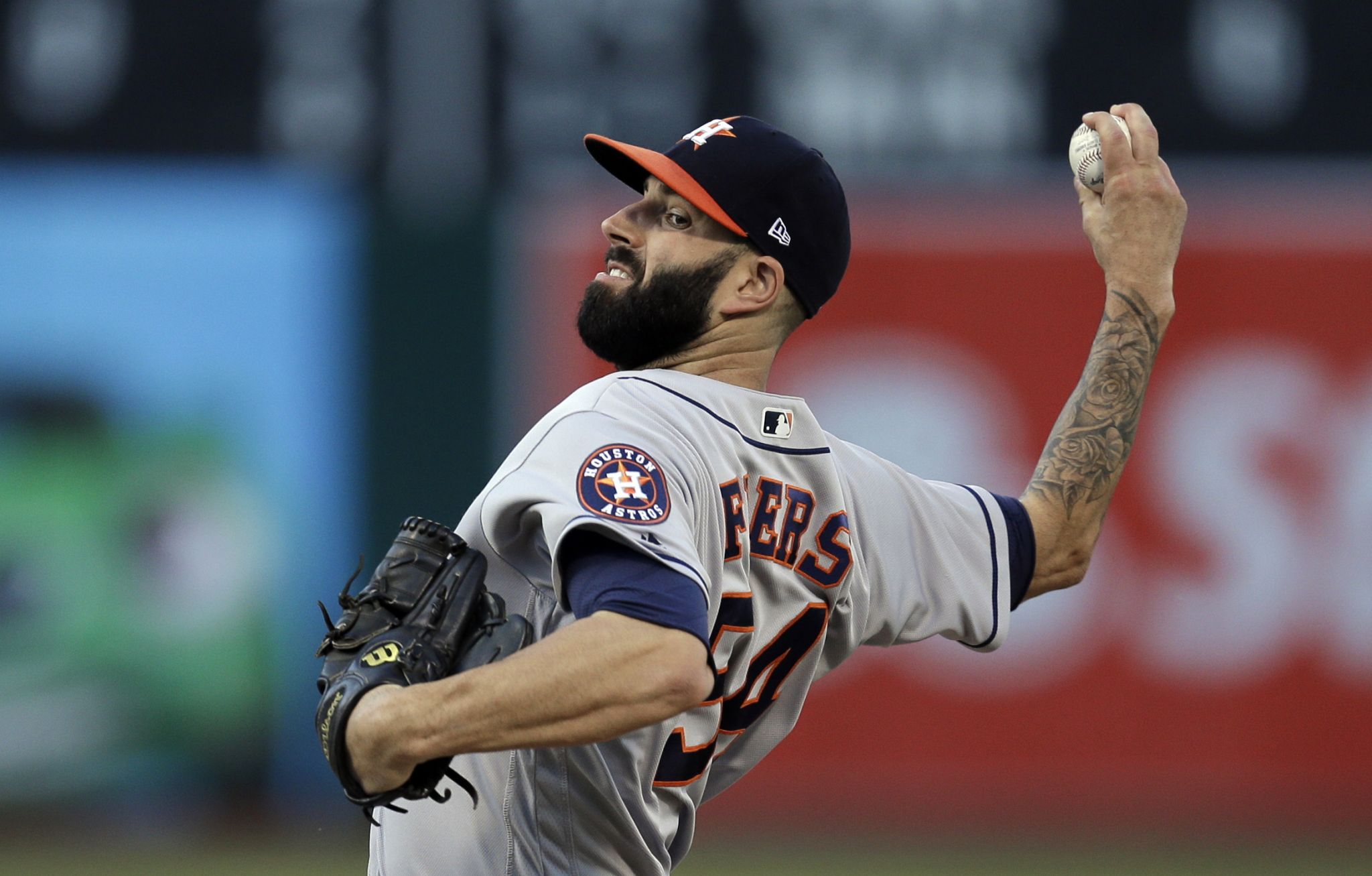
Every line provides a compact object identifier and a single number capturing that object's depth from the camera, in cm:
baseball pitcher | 1299
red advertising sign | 2268
